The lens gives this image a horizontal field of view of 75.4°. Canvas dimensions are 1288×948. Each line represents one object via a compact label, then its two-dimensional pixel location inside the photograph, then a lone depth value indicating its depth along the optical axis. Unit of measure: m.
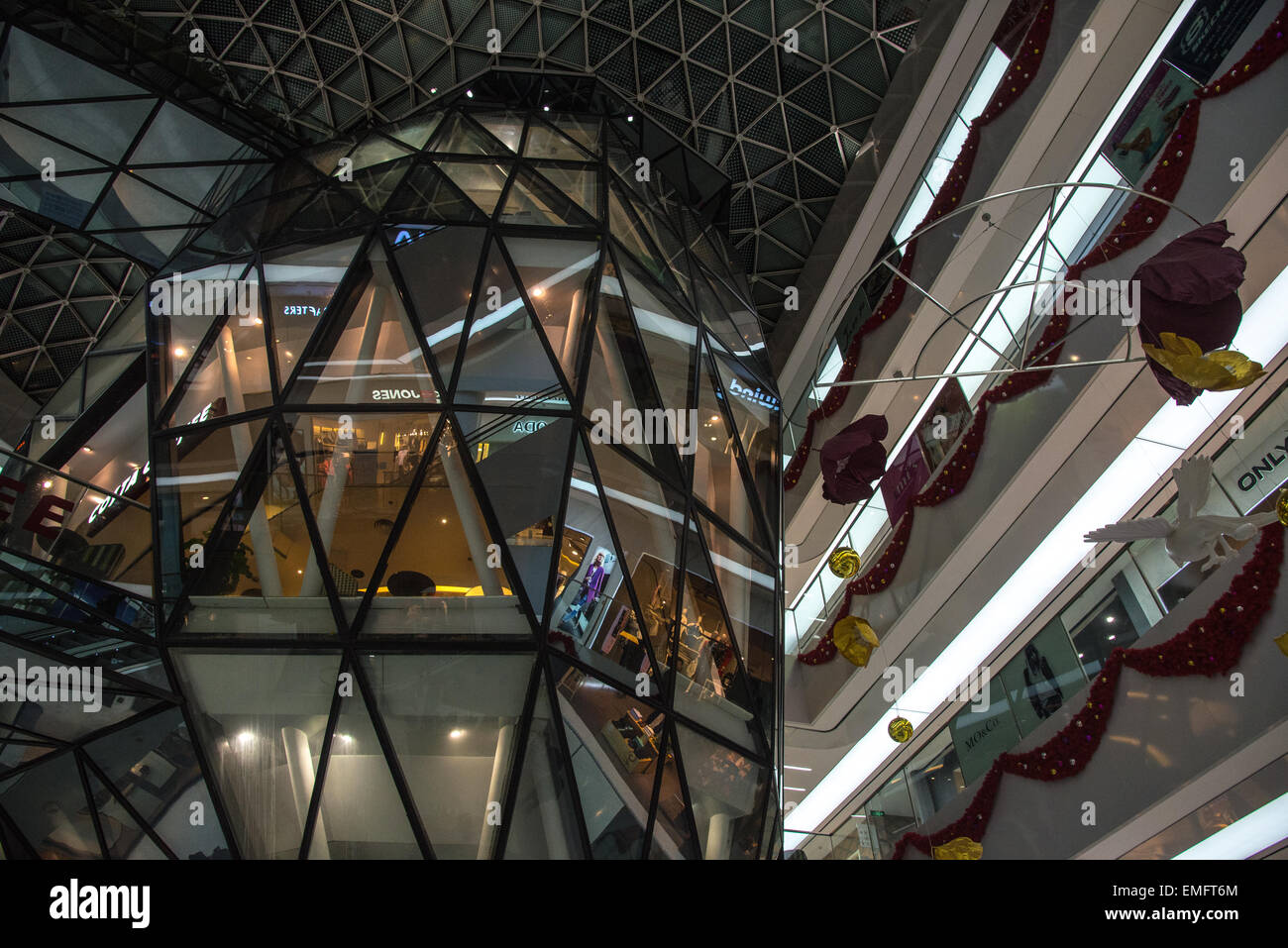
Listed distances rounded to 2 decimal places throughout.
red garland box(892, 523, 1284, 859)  9.08
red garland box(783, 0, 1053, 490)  13.88
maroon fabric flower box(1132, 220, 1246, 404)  7.28
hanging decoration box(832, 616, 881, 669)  15.26
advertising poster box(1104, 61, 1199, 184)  11.13
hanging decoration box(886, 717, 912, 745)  17.39
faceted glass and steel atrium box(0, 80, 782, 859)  7.79
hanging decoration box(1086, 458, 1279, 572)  8.64
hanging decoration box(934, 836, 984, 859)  12.68
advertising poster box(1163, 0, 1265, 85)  10.27
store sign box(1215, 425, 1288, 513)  9.96
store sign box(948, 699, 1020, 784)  13.86
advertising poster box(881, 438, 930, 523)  13.75
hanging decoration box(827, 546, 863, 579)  16.25
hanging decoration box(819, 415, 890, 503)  11.30
